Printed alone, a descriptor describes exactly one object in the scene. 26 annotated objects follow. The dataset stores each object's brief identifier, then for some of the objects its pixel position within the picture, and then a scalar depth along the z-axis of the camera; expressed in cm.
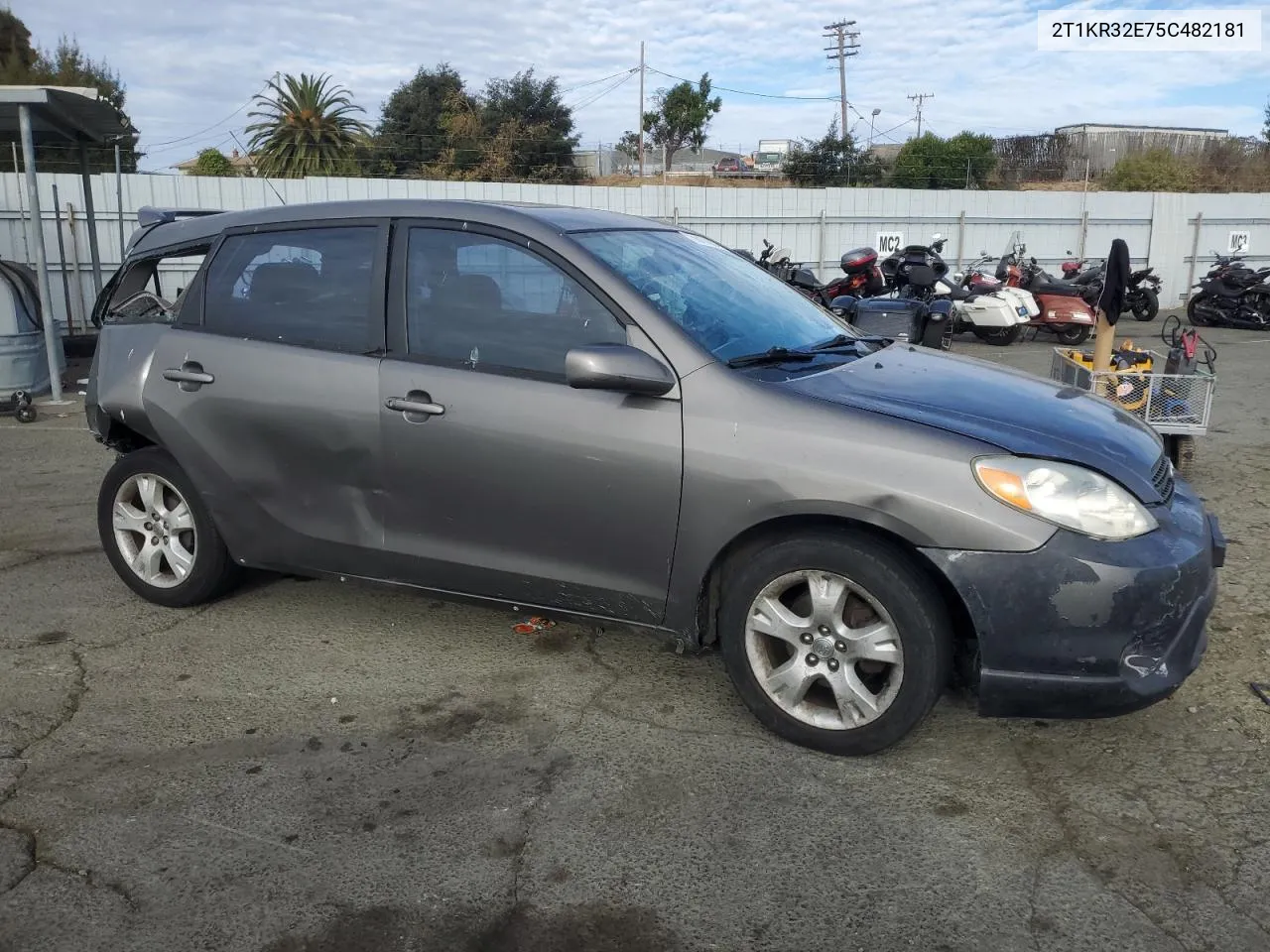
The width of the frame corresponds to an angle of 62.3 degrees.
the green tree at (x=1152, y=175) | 3494
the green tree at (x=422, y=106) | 3822
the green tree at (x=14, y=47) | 3291
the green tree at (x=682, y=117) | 5656
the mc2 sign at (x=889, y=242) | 2034
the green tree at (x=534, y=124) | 3466
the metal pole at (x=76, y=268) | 1304
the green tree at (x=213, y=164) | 3270
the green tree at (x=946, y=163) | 3192
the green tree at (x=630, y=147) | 4978
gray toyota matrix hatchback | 309
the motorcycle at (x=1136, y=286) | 1764
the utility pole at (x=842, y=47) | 5109
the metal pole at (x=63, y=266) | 1271
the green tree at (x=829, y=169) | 3397
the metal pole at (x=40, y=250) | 908
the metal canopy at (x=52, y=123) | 891
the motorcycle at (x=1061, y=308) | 1500
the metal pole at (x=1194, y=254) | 2220
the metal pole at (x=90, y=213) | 1146
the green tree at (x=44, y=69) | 3109
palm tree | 3216
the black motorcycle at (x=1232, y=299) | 1730
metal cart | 612
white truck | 4231
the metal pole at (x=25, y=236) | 1368
